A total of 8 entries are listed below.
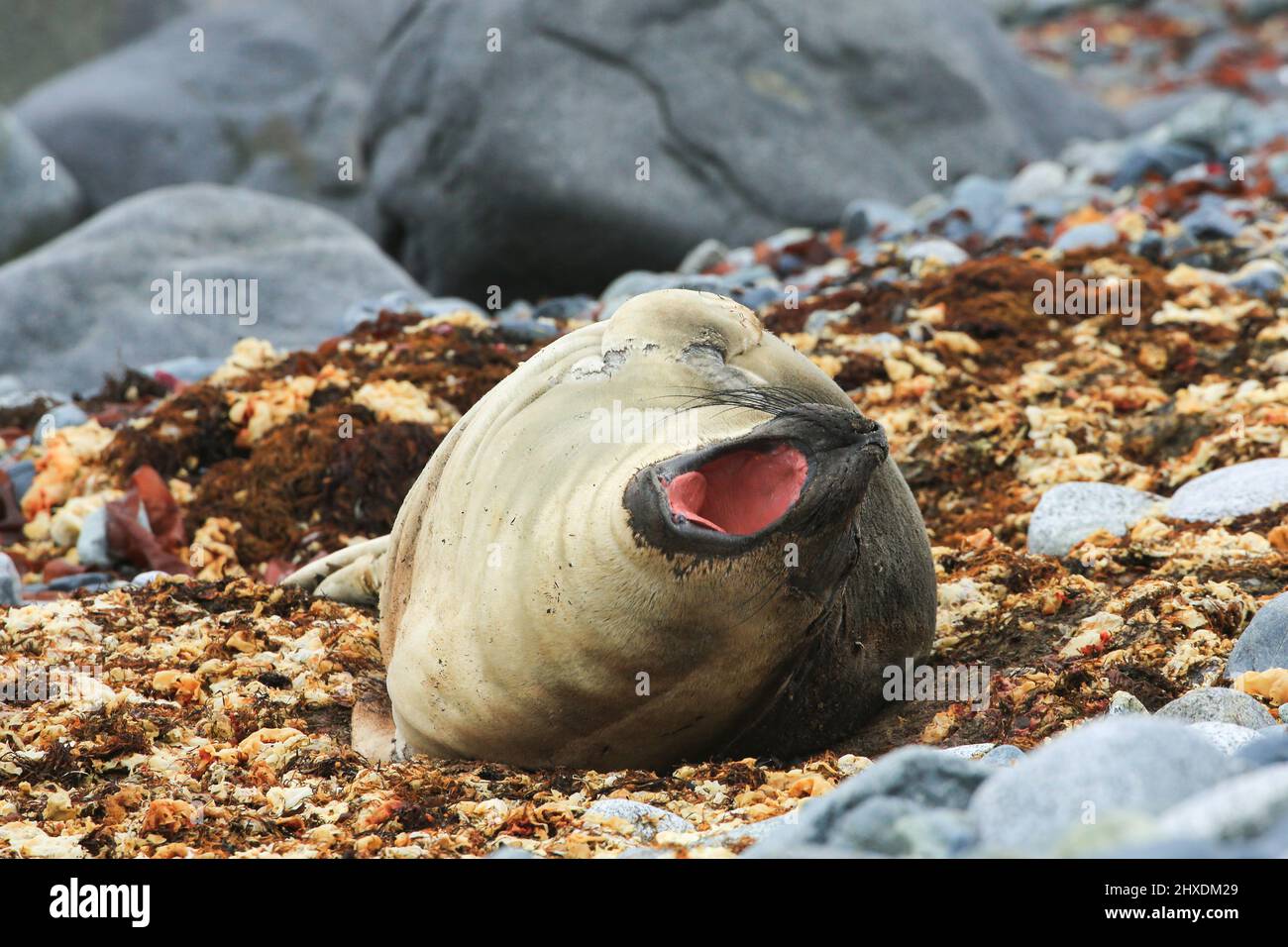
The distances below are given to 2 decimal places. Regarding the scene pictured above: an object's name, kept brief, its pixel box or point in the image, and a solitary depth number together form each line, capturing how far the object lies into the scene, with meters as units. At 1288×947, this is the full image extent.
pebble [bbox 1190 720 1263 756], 5.75
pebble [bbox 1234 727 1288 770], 4.83
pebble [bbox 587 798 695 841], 5.97
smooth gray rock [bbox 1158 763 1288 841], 3.51
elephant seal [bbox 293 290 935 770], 5.95
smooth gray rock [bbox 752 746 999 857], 4.24
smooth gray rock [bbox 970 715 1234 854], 4.04
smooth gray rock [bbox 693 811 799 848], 5.37
